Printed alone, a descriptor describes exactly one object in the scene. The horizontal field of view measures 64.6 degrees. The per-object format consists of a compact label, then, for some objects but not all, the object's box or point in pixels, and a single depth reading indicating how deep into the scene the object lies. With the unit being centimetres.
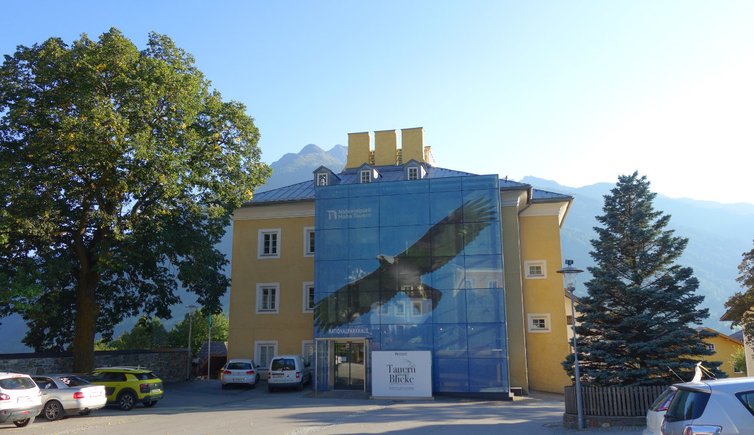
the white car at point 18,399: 1752
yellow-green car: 2345
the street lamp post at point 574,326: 1750
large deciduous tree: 2431
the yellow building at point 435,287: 2892
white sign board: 2758
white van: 3047
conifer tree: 1912
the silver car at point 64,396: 2045
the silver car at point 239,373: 3167
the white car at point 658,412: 929
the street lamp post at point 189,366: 3743
